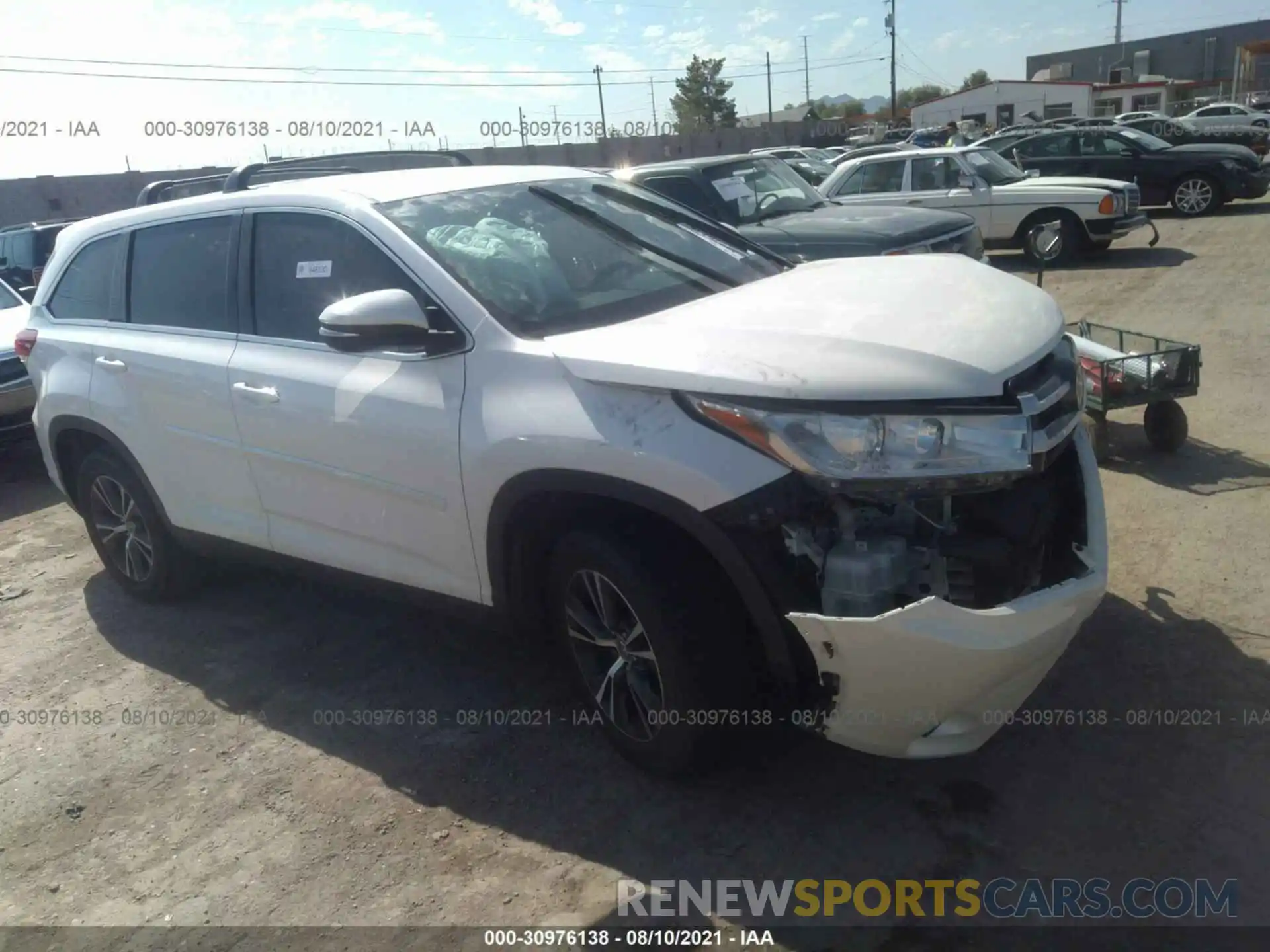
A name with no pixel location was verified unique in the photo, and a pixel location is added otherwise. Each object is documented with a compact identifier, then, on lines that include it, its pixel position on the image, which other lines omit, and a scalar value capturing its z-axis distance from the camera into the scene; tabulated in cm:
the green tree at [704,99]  7688
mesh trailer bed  509
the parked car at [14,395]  769
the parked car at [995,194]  1291
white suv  255
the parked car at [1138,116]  3100
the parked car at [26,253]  1256
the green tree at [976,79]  9637
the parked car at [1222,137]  2466
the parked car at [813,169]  1964
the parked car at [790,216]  767
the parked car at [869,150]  1669
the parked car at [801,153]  2425
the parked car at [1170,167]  1591
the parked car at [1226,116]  3297
